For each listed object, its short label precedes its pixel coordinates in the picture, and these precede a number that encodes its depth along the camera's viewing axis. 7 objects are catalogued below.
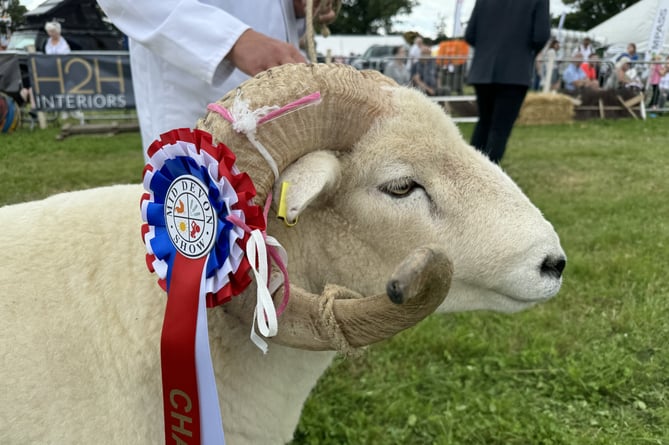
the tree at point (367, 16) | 54.84
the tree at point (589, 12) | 53.56
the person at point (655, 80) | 15.94
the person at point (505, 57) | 5.18
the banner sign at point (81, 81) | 10.53
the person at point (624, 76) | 16.45
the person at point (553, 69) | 16.12
